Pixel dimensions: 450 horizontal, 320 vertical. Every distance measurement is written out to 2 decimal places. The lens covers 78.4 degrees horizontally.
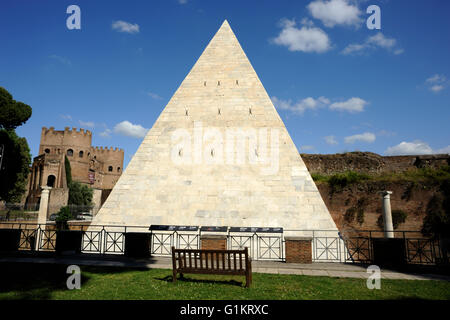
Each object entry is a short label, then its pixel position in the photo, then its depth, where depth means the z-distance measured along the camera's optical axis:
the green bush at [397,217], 15.62
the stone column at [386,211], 11.04
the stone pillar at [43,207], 13.19
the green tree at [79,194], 41.50
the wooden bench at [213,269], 5.42
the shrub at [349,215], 16.51
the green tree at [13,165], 22.72
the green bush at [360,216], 16.20
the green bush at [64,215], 19.77
